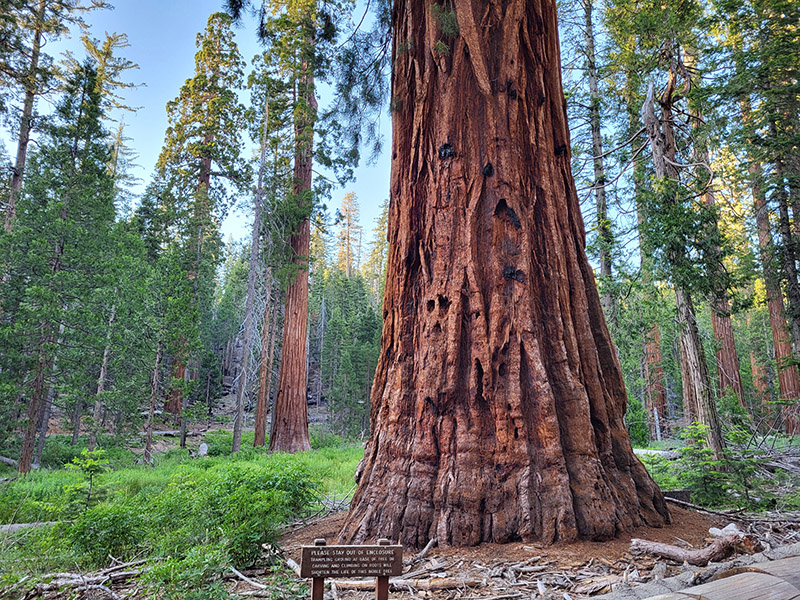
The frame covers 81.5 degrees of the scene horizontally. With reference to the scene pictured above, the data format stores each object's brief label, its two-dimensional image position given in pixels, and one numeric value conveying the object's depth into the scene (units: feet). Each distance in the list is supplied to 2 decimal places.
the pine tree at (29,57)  57.36
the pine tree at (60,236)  46.44
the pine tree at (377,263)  172.87
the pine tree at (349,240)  200.03
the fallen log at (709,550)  9.59
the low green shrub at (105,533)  13.71
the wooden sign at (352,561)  7.81
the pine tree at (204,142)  73.41
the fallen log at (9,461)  49.32
